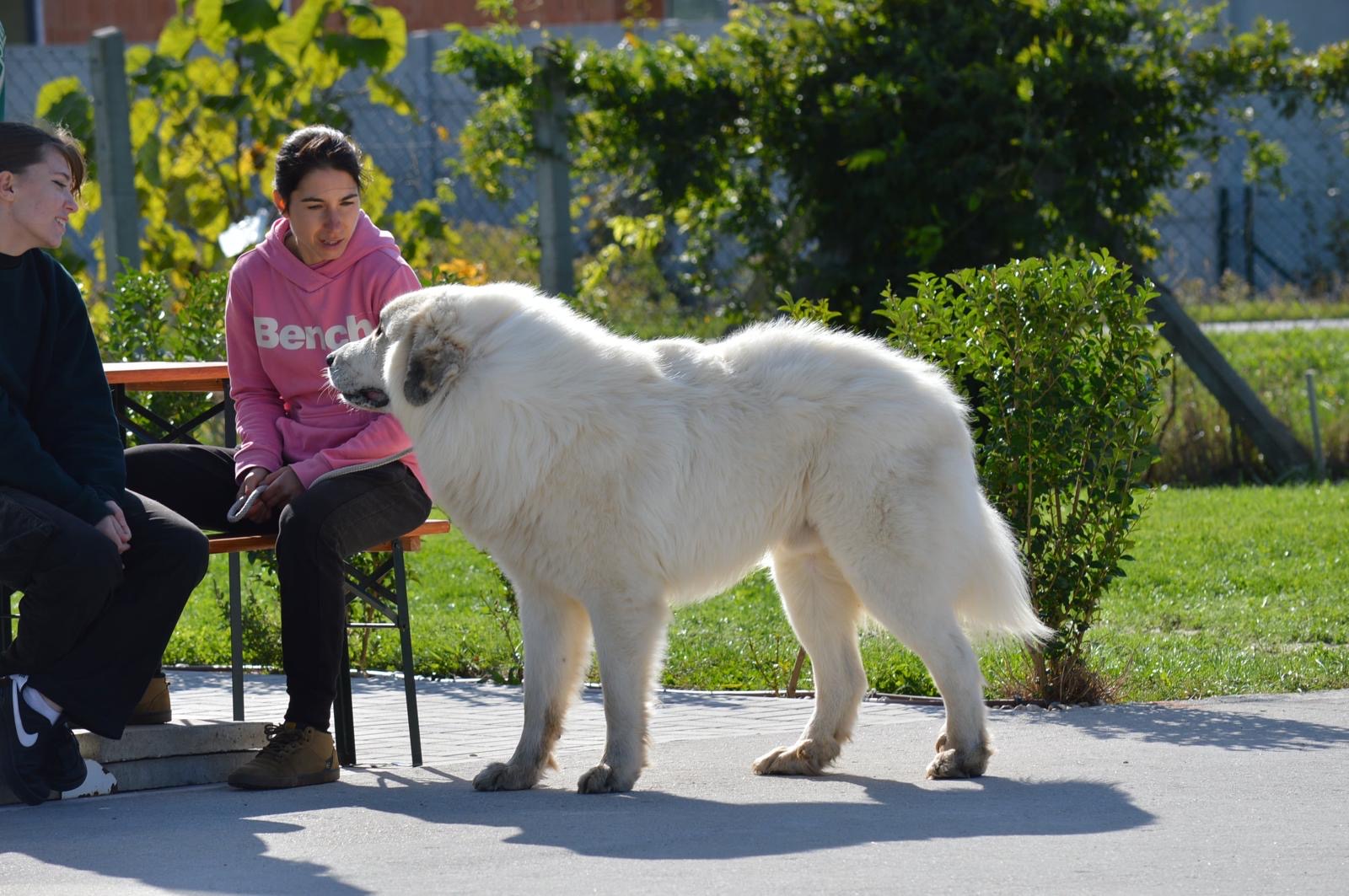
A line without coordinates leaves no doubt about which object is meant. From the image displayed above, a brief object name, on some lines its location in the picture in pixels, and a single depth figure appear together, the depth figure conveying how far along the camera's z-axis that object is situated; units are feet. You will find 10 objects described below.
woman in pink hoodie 33.96
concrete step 33.60
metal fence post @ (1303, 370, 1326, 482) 74.84
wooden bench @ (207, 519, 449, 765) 35.60
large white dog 32.63
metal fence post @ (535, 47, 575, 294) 67.87
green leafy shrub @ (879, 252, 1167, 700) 40.50
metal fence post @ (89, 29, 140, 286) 66.59
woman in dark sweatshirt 31.37
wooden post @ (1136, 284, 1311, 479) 73.77
